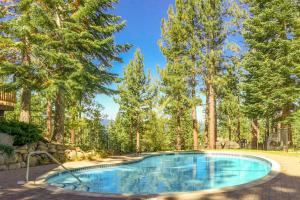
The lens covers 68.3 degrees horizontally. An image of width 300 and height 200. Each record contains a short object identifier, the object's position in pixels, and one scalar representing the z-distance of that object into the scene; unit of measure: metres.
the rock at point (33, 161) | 9.70
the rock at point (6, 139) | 9.15
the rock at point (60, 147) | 11.31
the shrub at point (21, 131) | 9.44
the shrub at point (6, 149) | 8.75
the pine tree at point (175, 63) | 18.39
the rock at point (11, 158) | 8.80
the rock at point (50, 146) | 11.00
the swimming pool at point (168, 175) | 7.45
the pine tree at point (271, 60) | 16.01
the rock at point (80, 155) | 11.49
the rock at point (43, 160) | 10.20
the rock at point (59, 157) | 10.98
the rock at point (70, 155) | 11.34
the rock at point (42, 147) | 10.52
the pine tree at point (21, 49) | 11.18
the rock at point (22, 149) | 9.36
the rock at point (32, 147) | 10.01
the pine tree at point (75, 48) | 11.30
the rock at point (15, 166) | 8.90
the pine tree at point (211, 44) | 17.37
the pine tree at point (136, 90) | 21.38
